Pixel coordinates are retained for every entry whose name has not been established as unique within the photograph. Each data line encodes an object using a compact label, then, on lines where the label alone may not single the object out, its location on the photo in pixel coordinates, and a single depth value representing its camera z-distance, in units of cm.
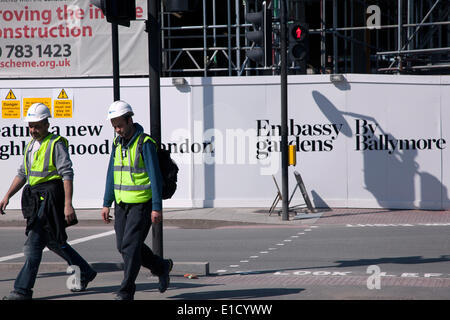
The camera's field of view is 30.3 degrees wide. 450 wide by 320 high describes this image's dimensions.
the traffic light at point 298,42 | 1623
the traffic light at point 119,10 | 952
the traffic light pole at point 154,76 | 934
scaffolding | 2112
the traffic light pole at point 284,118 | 1620
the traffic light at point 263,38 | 1563
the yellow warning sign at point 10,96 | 1928
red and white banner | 2027
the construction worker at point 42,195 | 800
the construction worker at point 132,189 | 751
